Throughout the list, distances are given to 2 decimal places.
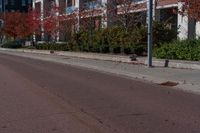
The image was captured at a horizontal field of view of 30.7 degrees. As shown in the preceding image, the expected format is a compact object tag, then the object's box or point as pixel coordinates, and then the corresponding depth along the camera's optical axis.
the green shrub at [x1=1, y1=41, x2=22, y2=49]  59.09
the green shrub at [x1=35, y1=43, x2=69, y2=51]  37.33
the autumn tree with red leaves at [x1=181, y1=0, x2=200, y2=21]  17.51
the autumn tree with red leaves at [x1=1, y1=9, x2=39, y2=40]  50.75
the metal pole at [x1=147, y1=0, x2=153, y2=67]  17.95
